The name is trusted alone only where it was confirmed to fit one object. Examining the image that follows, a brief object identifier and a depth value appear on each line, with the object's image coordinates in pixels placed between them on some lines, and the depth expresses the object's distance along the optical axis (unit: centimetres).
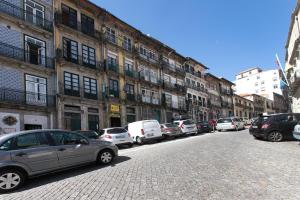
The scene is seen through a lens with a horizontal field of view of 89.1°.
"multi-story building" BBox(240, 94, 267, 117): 4587
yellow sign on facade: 1588
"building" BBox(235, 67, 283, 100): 5203
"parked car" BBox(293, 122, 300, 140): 664
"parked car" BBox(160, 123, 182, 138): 1255
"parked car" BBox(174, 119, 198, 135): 1389
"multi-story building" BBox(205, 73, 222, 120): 3176
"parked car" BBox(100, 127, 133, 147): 931
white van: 1103
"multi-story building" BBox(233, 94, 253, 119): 3984
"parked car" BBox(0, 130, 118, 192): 409
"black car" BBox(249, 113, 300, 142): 807
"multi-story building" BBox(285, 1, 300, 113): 1734
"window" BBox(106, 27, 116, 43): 1677
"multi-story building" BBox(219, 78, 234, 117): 3562
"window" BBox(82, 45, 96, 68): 1477
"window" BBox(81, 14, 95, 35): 1501
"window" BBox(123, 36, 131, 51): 1828
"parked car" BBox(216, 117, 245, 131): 1570
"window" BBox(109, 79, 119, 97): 1619
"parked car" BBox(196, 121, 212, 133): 1565
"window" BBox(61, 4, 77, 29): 1395
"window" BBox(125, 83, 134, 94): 1770
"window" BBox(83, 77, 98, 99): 1453
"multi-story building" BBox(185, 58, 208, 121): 2711
